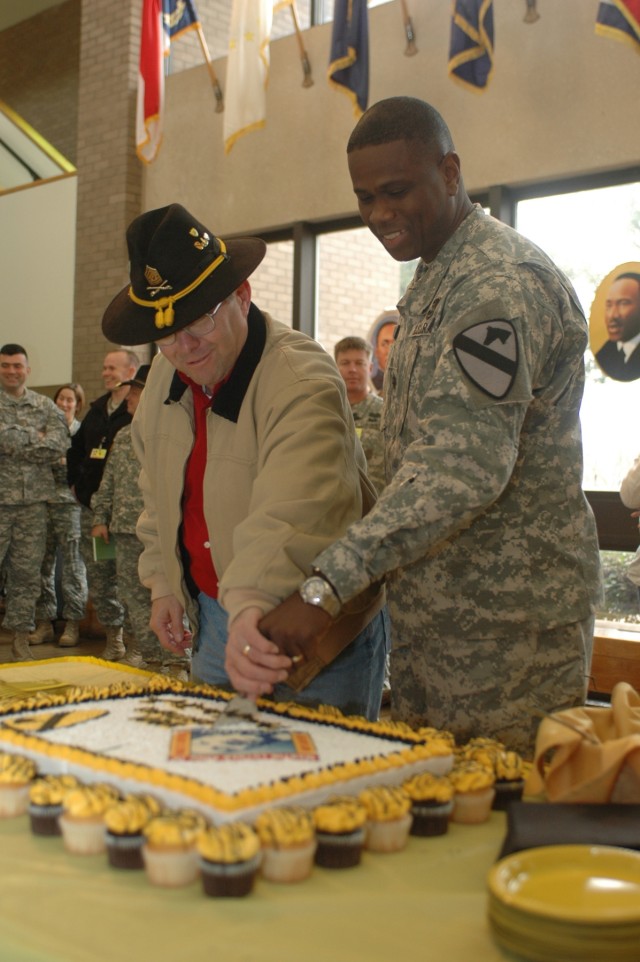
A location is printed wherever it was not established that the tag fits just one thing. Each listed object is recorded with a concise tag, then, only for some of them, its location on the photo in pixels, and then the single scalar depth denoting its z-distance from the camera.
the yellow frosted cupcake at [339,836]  1.07
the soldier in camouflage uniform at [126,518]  5.68
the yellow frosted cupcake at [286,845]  1.02
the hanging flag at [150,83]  7.88
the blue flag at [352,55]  6.53
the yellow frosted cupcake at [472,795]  1.22
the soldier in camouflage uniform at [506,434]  1.54
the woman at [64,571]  7.02
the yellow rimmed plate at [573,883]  0.87
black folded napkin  1.06
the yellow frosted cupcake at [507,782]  1.29
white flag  7.12
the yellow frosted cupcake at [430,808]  1.17
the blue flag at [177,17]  7.82
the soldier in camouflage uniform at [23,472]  6.62
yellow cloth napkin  1.18
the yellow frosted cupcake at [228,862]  0.98
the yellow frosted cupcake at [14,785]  1.23
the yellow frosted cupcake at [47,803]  1.16
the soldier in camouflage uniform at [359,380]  5.06
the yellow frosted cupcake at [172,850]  1.01
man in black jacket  6.41
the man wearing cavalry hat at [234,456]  1.60
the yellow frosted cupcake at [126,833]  1.06
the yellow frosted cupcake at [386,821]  1.12
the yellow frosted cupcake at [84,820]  1.10
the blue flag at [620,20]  5.18
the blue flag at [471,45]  5.95
